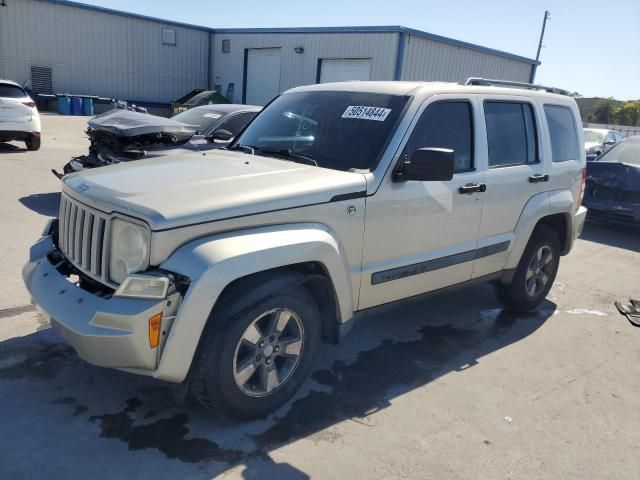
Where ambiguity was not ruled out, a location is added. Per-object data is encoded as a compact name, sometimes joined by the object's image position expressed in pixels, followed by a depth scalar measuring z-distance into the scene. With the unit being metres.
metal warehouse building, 21.72
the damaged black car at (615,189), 8.64
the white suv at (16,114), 11.85
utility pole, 42.25
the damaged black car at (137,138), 7.24
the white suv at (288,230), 2.69
